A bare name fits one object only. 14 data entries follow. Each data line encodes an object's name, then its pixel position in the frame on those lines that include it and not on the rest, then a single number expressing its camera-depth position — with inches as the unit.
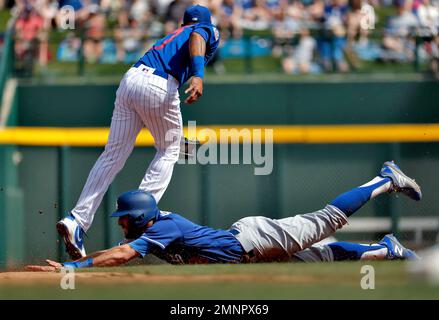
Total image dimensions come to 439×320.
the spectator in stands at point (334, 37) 459.8
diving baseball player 255.6
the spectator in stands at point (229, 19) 462.6
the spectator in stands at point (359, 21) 460.4
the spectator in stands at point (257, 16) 474.0
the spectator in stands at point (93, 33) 453.3
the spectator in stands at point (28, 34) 449.4
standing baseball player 271.7
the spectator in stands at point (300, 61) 462.9
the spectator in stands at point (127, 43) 451.5
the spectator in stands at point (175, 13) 461.4
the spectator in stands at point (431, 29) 458.6
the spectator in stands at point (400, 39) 460.1
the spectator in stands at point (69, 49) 453.7
